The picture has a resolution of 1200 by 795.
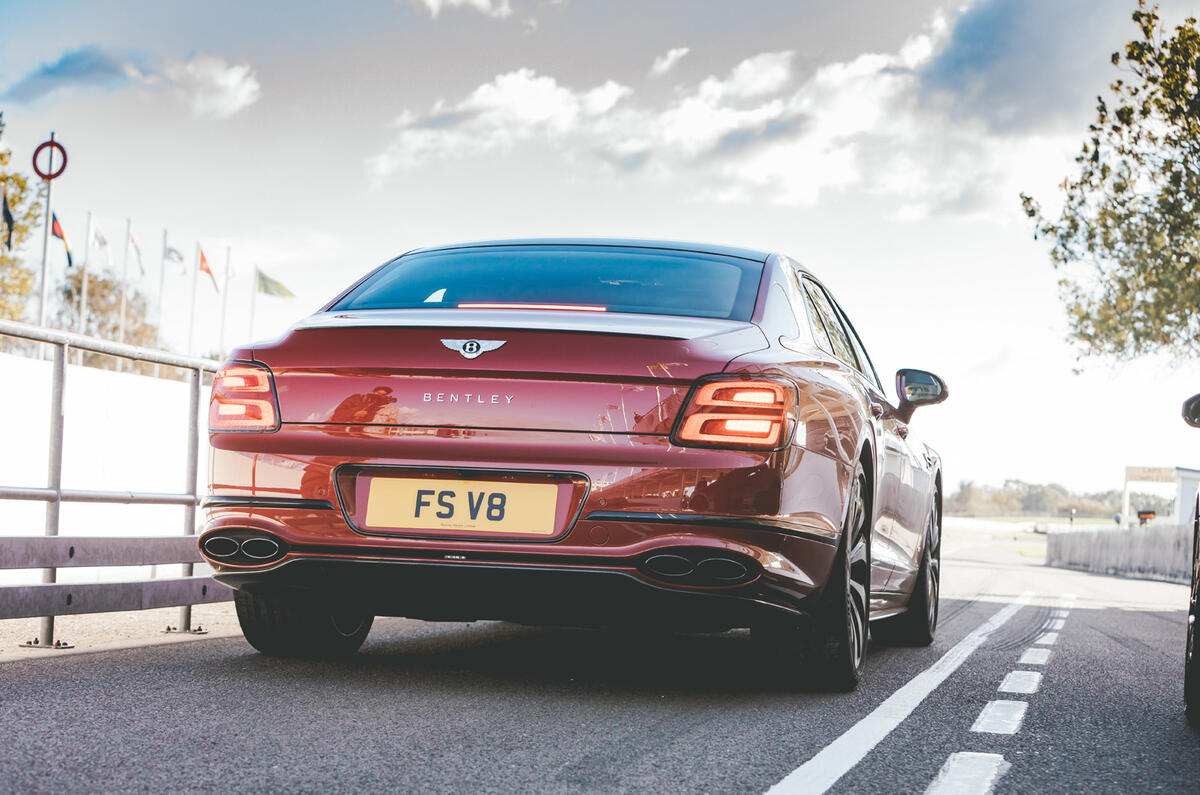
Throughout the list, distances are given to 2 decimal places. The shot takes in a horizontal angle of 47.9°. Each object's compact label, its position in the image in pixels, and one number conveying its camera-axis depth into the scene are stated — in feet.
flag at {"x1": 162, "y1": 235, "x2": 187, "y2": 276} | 185.26
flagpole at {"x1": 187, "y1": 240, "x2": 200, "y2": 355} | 179.73
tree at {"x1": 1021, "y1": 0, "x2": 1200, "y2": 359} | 73.31
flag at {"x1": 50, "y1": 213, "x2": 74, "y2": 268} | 122.21
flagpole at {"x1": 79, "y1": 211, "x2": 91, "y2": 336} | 163.59
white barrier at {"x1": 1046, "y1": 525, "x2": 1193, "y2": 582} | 99.45
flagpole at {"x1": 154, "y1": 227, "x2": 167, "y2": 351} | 188.57
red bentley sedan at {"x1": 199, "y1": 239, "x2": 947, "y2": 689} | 13.94
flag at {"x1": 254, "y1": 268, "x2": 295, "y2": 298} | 162.81
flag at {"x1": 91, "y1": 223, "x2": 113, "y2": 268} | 163.43
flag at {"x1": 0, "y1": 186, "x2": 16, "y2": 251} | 108.96
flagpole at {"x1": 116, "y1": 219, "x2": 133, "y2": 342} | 187.52
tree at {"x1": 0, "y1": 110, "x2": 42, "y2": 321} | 110.63
